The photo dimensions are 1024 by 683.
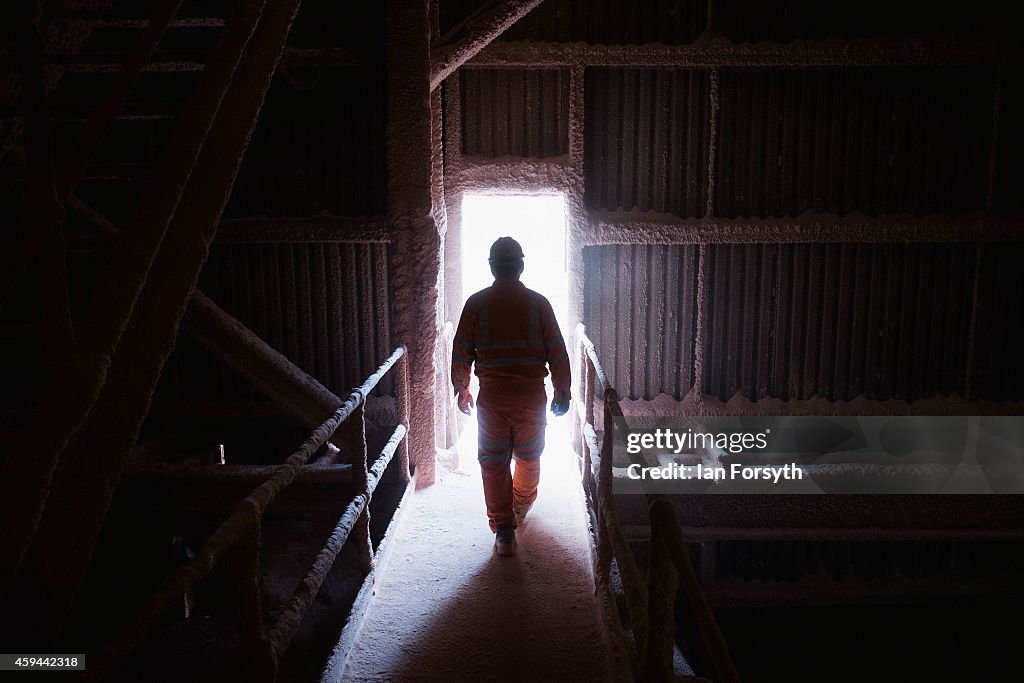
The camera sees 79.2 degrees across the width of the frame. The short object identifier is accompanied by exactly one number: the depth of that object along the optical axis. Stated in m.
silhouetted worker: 4.18
